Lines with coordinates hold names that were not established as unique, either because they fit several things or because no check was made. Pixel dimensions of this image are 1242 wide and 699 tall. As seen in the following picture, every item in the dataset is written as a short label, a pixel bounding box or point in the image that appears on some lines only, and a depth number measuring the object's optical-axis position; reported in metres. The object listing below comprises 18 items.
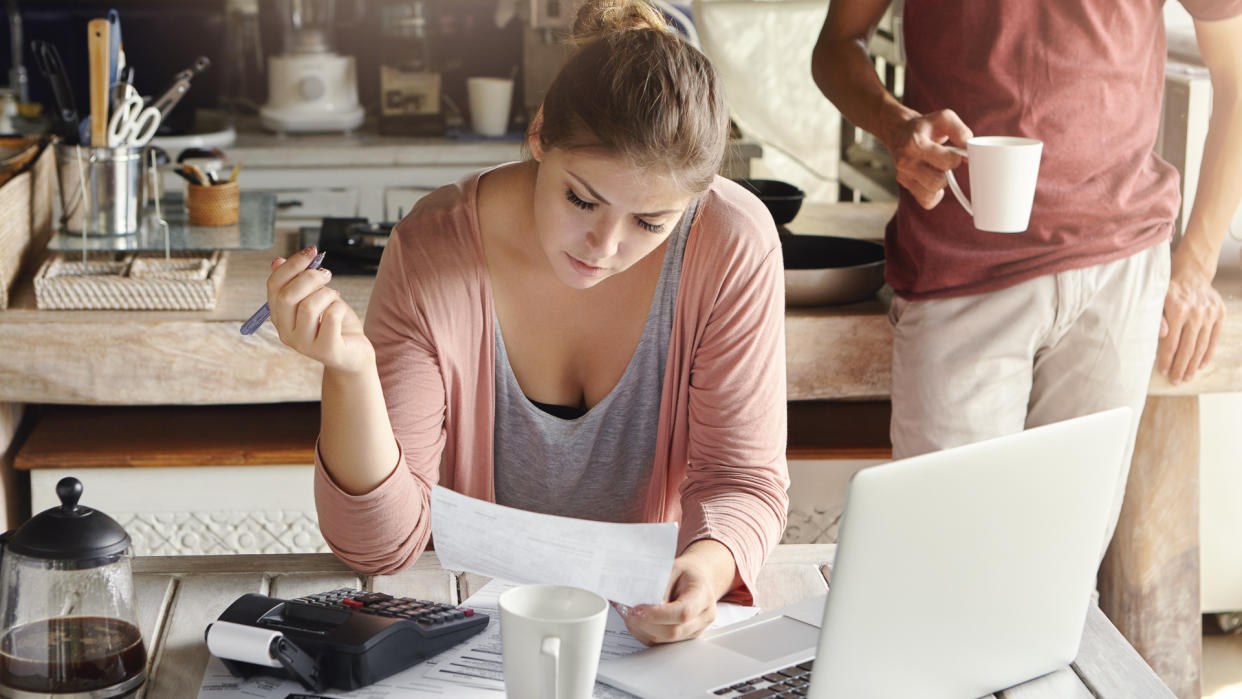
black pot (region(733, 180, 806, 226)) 4.30
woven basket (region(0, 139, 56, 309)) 4.25
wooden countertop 4.20
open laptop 2.81
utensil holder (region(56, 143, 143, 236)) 4.31
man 3.80
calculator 2.95
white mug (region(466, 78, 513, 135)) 6.09
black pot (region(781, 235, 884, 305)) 4.29
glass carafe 2.89
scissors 4.29
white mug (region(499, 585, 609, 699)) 2.77
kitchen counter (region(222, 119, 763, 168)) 5.95
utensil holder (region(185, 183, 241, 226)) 4.43
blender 6.12
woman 3.20
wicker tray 4.22
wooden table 3.03
